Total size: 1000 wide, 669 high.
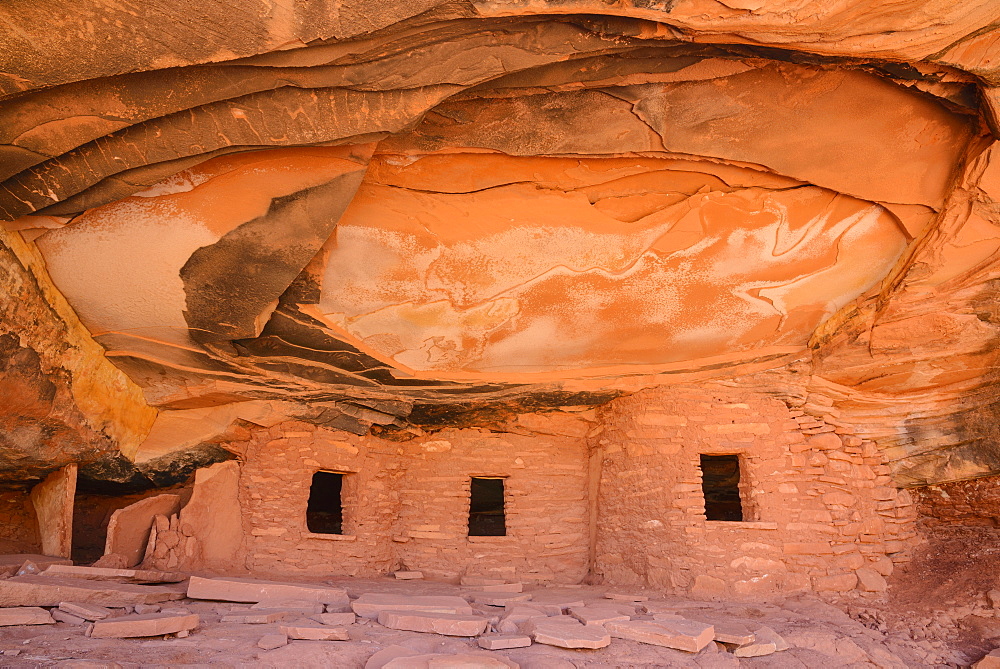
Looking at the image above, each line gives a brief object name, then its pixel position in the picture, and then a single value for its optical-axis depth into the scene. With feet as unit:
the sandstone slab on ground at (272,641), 11.06
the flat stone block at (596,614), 13.50
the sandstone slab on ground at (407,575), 20.35
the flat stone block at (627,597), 16.11
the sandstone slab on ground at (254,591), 14.33
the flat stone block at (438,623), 12.42
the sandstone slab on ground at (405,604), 13.70
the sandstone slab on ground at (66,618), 11.65
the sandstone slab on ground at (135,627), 10.91
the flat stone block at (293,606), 13.67
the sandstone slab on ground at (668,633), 12.37
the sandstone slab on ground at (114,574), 14.62
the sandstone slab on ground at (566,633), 11.99
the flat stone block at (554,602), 14.65
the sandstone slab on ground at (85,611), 11.82
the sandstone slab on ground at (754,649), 12.69
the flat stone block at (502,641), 11.86
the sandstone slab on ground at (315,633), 11.83
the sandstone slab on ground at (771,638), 13.05
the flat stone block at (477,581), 19.47
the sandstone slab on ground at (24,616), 11.16
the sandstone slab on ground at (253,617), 12.66
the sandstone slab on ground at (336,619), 12.83
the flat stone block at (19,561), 14.44
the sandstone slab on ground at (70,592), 12.07
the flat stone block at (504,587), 18.42
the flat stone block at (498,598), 15.62
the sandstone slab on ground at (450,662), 10.46
